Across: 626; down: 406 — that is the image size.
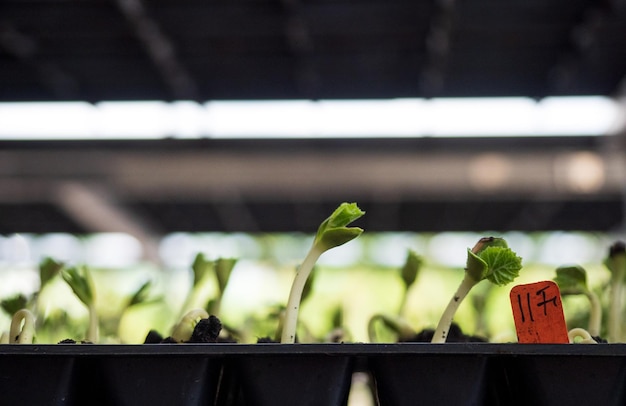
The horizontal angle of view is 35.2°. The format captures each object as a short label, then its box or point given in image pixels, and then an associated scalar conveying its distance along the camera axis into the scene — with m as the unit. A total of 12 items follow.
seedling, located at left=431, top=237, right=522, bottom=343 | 0.34
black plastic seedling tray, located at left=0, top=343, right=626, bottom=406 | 0.33
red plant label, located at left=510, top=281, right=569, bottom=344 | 0.34
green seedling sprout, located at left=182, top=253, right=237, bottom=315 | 0.42
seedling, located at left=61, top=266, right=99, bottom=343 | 0.40
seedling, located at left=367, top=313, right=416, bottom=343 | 0.43
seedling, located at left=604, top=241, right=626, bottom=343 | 0.41
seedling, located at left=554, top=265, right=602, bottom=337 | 0.40
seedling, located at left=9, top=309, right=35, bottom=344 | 0.38
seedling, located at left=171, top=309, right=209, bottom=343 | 0.37
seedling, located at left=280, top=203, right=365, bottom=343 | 0.34
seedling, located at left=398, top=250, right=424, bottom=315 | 0.43
